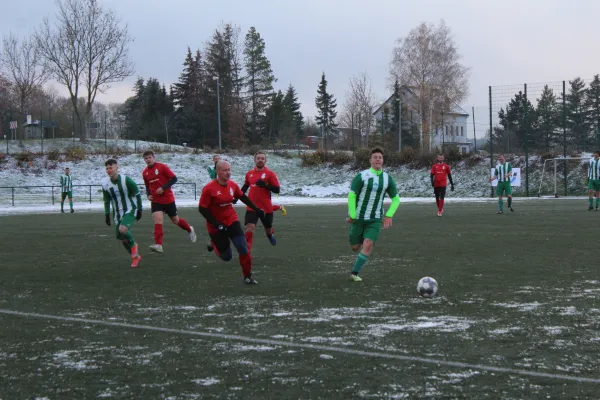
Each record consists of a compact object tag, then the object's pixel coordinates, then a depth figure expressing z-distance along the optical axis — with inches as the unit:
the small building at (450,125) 1898.4
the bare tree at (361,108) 2721.5
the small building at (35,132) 2834.9
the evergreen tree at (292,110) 3180.9
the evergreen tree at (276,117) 2738.7
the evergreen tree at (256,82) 3100.4
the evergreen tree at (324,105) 3560.5
